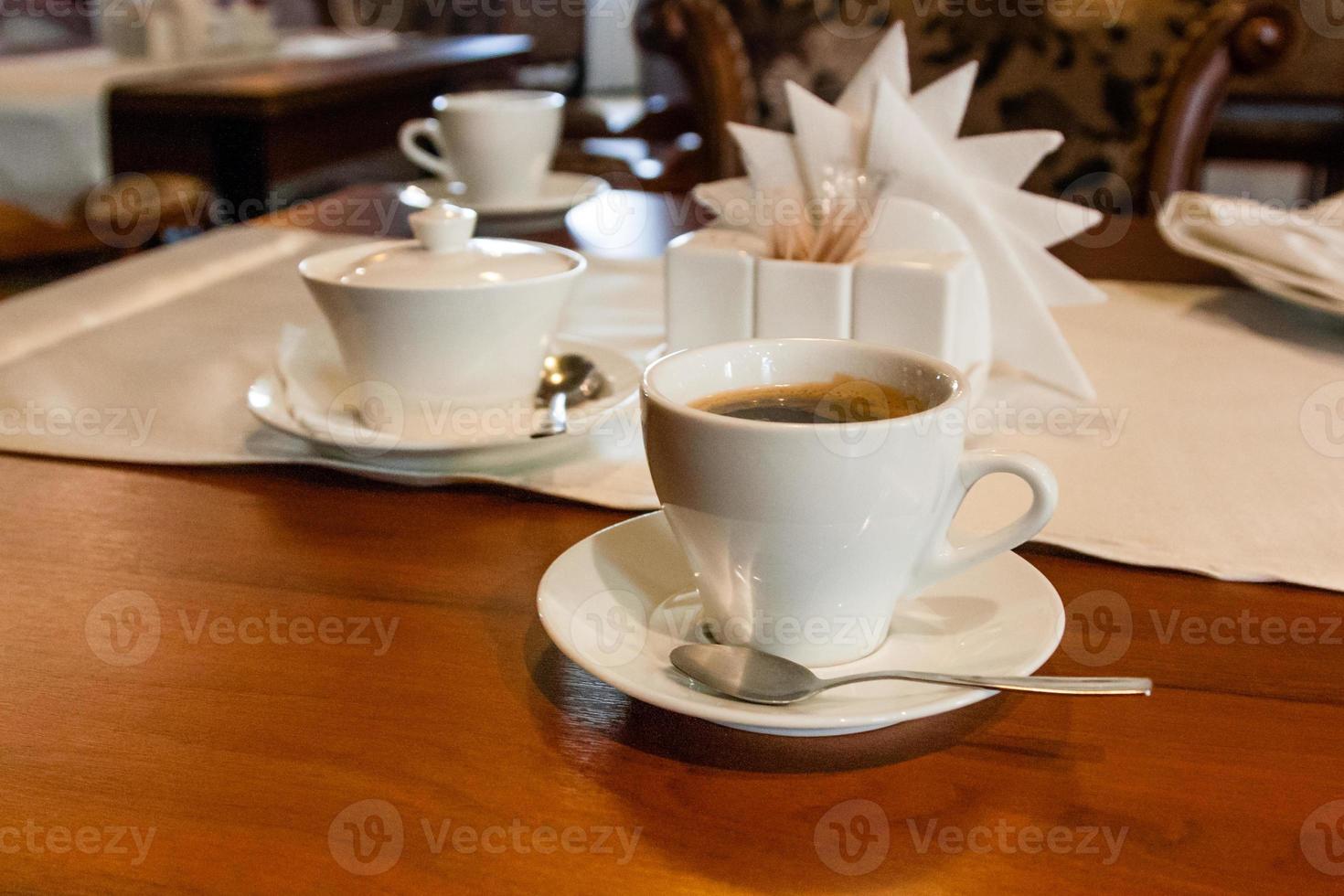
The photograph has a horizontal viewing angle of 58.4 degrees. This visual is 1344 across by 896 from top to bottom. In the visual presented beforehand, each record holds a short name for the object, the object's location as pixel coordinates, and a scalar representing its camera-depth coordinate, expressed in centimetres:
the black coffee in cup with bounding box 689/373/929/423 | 45
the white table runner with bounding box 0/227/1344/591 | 57
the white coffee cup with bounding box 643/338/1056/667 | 40
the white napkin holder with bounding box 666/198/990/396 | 65
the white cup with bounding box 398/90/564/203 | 125
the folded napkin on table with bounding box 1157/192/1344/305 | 83
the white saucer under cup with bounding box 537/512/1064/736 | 38
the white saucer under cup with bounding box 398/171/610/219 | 126
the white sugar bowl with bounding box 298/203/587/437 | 64
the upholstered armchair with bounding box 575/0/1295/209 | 153
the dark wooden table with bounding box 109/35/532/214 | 215
